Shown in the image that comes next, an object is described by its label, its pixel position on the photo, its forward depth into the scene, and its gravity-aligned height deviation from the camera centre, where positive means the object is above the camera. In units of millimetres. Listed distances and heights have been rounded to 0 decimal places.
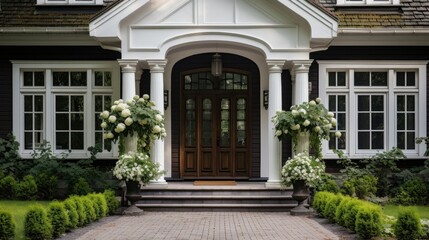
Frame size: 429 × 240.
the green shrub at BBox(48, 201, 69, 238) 9758 -1613
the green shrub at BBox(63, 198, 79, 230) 10391 -1647
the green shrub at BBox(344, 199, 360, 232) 10102 -1607
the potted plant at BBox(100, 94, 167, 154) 13302 -55
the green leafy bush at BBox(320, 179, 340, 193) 14227 -1595
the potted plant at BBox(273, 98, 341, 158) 13547 -72
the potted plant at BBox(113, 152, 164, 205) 12977 -1136
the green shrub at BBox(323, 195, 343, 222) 11469 -1676
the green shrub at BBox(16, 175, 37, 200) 14562 -1722
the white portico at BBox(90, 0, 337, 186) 14328 +2021
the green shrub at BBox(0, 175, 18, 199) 14727 -1670
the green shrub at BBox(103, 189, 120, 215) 12905 -1782
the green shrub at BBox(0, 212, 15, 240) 8852 -1576
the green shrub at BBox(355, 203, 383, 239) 9406 -1620
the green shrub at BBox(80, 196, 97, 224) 11289 -1700
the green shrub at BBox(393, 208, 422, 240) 9008 -1588
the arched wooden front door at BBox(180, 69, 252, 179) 16438 -286
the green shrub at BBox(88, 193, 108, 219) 11852 -1706
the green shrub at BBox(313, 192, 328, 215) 12484 -1717
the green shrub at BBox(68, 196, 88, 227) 10844 -1652
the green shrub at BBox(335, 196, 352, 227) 10762 -1673
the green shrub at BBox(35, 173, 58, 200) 14828 -1655
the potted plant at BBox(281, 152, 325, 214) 13008 -1228
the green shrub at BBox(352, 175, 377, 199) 14656 -1618
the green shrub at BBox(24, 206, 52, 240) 9195 -1624
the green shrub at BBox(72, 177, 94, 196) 14320 -1642
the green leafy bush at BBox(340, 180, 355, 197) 14570 -1680
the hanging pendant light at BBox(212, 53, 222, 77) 15508 +1416
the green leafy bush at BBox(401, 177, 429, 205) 14461 -1767
